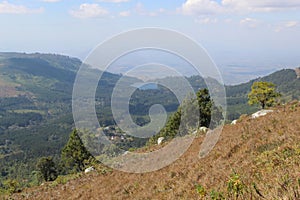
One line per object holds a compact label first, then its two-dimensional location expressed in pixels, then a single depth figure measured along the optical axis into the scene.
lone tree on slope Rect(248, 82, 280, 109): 51.22
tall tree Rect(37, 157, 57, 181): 64.81
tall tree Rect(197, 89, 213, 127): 53.47
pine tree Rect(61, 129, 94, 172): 59.59
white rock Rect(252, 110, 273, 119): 29.86
